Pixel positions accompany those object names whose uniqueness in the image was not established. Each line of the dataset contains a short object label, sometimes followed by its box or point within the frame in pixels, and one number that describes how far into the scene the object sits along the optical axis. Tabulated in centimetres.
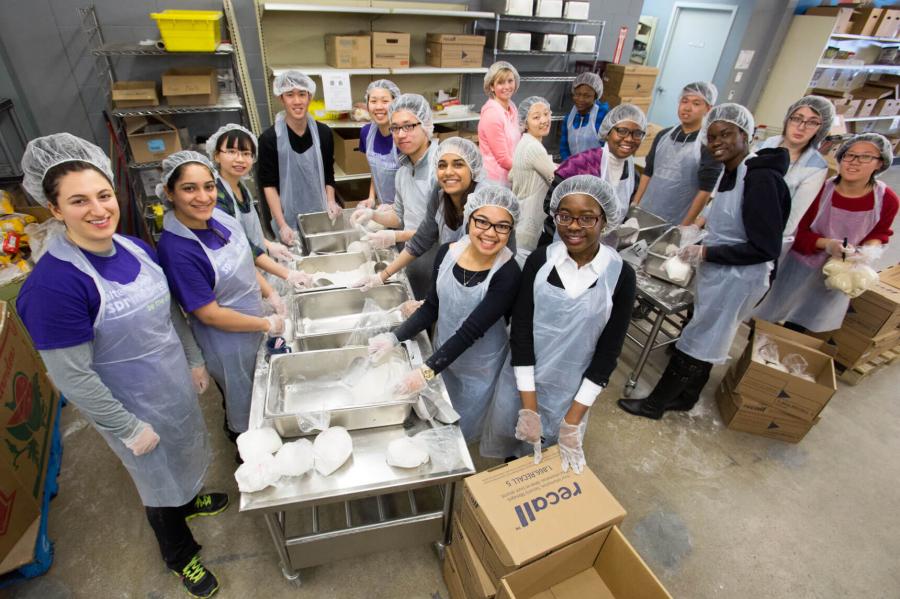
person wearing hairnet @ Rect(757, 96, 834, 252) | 235
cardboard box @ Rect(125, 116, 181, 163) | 327
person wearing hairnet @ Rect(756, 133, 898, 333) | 238
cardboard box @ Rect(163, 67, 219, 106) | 324
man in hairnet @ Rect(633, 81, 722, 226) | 295
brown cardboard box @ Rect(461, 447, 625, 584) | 137
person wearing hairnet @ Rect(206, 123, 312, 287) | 194
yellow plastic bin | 297
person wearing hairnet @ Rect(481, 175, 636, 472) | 153
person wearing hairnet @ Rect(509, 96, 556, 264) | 282
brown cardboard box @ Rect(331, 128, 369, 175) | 412
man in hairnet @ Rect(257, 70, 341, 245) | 274
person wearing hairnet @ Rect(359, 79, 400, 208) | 273
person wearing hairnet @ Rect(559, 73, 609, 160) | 388
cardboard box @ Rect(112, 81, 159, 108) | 315
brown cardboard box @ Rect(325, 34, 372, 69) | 381
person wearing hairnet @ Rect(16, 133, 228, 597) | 115
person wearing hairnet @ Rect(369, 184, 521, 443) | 157
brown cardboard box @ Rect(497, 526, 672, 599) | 142
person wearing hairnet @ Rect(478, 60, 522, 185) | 331
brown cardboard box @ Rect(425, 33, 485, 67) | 422
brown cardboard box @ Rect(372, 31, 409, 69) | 393
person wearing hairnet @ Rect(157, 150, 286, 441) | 146
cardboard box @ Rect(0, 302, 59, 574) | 171
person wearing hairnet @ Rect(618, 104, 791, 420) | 191
